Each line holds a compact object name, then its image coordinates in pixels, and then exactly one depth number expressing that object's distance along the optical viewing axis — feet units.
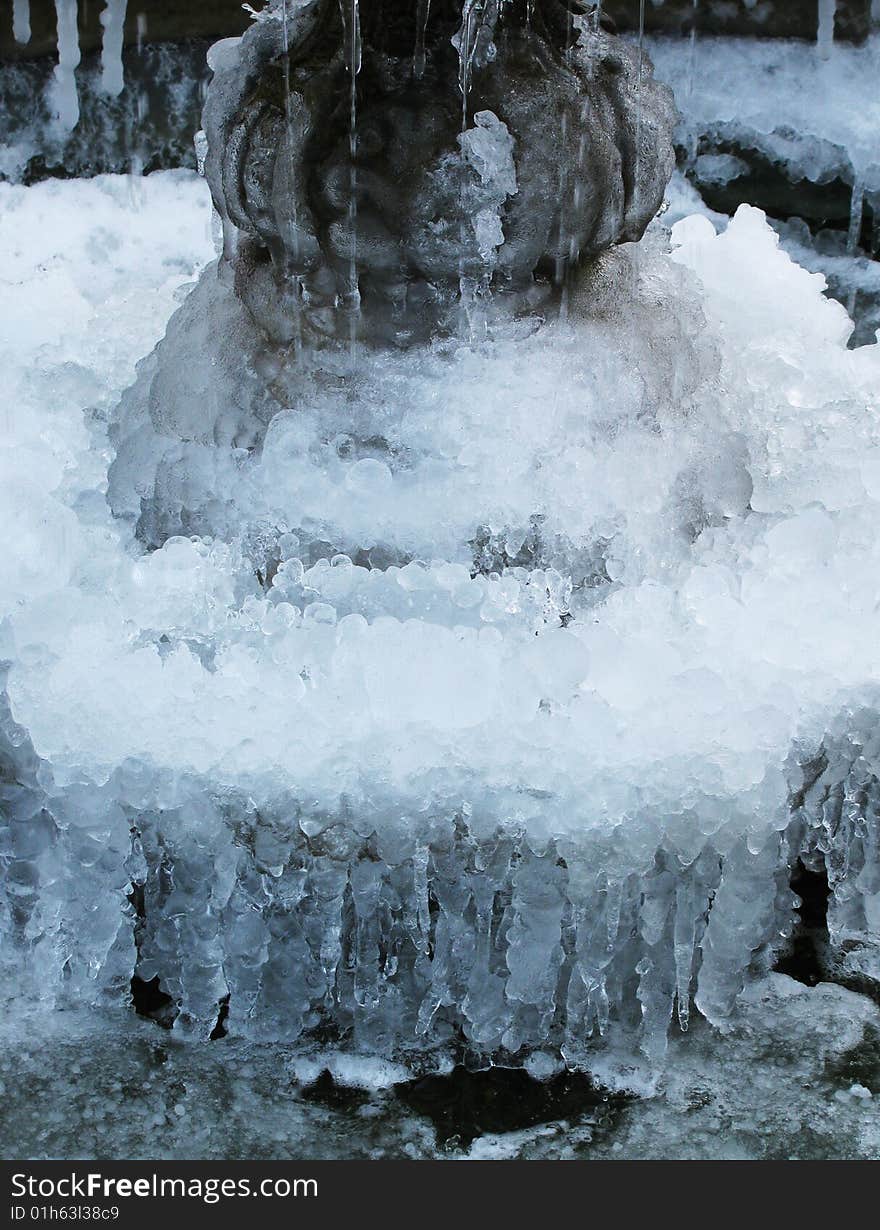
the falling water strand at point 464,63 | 11.27
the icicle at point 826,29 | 15.27
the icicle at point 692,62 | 15.70
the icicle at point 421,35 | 11.30
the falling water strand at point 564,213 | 11.43
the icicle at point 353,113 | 11.25
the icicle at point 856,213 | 15.72
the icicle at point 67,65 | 15.46
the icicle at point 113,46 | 15.20
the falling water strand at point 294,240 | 11.39
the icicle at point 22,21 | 15.39
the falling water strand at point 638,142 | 11.60
